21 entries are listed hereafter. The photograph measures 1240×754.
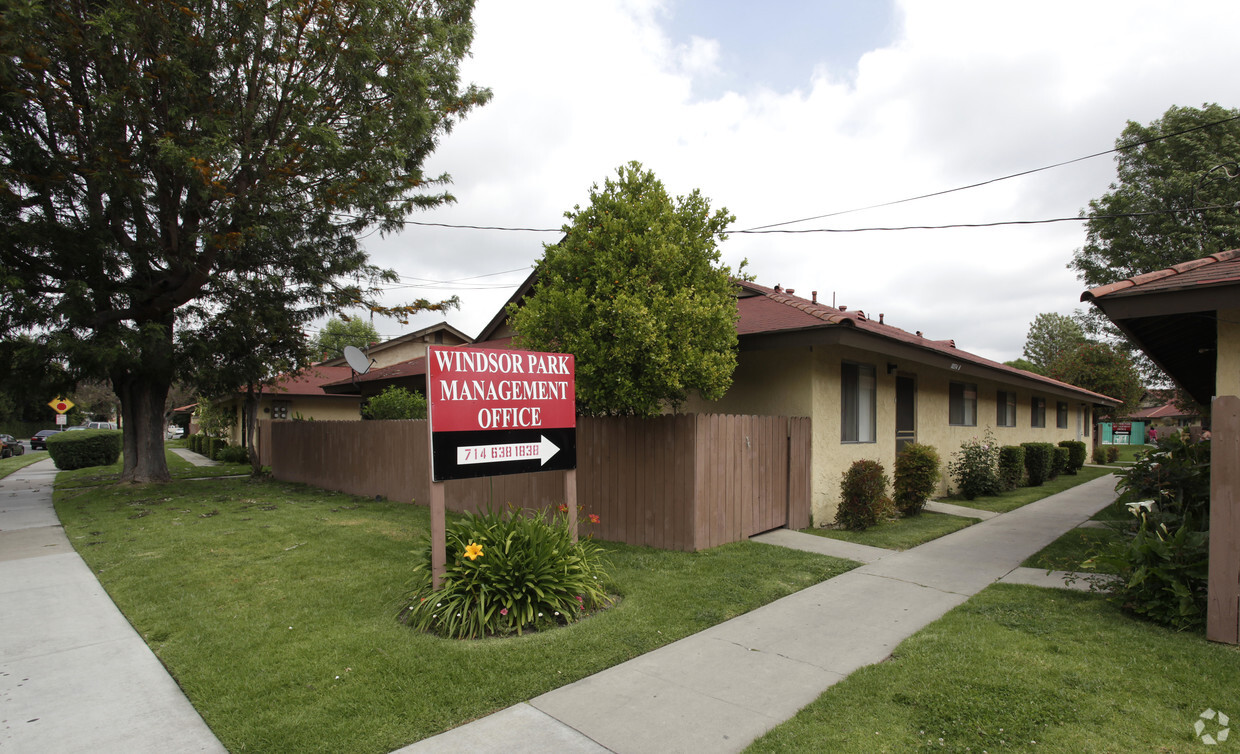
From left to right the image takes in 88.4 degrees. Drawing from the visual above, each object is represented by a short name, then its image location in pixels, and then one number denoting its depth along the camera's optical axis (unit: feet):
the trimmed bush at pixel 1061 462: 64.47
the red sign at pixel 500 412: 18.16
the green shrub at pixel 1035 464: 57.72
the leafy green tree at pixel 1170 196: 76.54
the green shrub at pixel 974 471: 46.83
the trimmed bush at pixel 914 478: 36.73
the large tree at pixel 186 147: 37.32
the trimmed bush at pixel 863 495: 31.99
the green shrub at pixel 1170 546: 16.67
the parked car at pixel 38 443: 140.26
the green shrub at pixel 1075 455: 73.20
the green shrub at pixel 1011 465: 52.29
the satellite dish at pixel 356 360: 53.72
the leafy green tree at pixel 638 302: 23.50
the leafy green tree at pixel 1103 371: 119.14
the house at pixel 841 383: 30.58
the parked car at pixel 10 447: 115.62
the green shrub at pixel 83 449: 77.41
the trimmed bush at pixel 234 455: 83.41
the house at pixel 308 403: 89.15
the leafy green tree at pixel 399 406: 45.96
